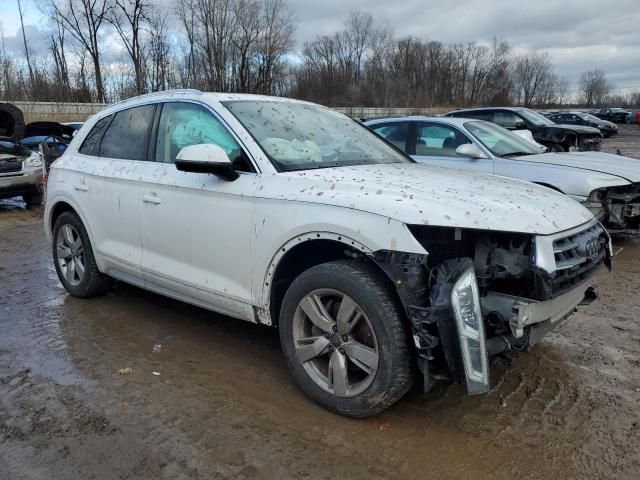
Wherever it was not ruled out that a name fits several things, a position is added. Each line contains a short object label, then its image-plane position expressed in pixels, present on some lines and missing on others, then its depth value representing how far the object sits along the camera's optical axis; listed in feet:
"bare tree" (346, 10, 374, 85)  259.90
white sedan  20.97
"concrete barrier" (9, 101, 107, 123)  108.88
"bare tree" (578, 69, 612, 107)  373.40
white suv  8.81
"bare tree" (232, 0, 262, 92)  150.92
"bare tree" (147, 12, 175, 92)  155.74
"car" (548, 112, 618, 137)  113.91
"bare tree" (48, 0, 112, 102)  153.28
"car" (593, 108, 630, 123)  171.77
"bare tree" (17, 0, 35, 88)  127.79
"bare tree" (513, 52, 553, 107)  333.42
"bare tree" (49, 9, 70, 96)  138.18
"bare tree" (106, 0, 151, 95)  152.05
